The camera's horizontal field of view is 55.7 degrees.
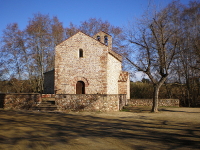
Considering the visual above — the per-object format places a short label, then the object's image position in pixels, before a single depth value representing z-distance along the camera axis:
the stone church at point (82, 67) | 18.25
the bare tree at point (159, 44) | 13.73
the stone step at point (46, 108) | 14.58
